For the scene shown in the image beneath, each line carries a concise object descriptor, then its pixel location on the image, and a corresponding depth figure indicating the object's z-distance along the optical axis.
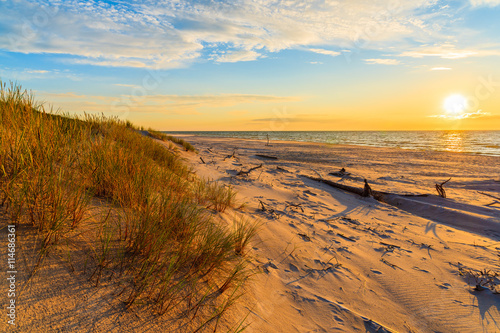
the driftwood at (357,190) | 6.40
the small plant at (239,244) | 2.64
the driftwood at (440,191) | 6.42
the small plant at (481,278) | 2.67
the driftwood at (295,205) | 4.92
